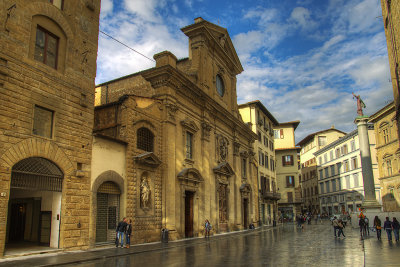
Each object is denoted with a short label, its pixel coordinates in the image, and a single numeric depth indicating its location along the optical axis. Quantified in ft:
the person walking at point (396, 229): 58.13
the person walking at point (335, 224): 74.91
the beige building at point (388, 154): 121.39
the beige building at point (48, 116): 41.57
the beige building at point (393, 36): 68.42
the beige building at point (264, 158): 150.36
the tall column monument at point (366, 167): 92.48
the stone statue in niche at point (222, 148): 99.25
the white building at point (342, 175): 179.11
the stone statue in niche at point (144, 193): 63.52
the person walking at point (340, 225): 73.58
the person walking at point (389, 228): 58.96
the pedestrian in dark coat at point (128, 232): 53.57
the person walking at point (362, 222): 74.59
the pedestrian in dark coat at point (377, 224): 64.49
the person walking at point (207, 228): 79.62
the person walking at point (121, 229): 54.65
